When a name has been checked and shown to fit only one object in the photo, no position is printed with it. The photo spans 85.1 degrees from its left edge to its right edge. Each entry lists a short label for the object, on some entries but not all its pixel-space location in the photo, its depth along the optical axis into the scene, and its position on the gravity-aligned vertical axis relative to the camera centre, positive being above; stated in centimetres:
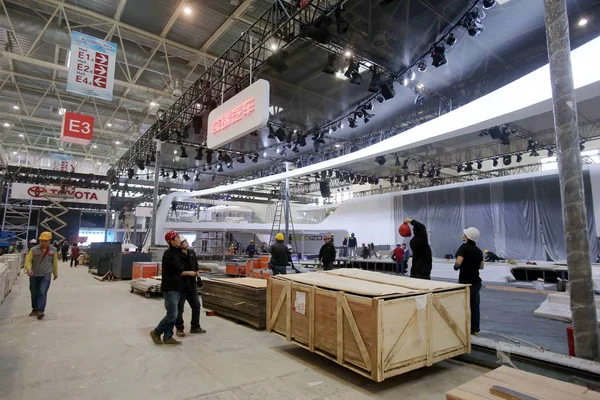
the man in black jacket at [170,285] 456 -70
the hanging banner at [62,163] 1938 +458
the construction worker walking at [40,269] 582 -65
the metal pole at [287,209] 1434 +125
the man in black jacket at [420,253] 521 -23
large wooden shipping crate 315 -89
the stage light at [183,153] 1475 +373
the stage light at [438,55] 784 +445
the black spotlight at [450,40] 749 +458
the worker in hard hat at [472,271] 452 -44
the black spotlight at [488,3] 624 +455
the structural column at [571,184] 338 +62
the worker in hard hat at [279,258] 718 -48
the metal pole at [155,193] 1388 +177
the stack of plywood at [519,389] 193 -92
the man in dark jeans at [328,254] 859 -45
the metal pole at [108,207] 1932 +157
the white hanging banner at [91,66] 832 +440
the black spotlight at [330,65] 820 +436
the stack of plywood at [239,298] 548 -115
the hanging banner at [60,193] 1942 +246
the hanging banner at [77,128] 1159 +380
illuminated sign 611 +247
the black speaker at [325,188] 2194 +332
